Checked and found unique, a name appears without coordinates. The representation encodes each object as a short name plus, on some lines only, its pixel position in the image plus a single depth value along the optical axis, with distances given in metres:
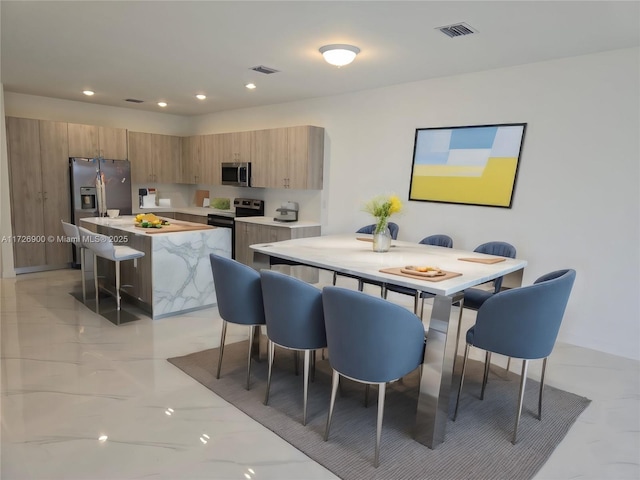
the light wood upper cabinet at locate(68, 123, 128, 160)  6.18
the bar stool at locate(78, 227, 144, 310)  4.04
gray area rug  2.14
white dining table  2.21
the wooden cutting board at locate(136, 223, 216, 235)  4.29
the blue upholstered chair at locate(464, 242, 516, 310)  3.20
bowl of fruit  4.51
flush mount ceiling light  3.44
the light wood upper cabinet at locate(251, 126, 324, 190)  5.65
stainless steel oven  6.52
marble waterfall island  4.16
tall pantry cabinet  5.72
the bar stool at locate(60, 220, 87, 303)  4.64
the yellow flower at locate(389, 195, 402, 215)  3.16
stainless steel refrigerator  6.08
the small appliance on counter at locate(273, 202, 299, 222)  6.09
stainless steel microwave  6.42
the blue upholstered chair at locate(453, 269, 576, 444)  2.28
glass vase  3.19
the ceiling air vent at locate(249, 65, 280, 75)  4.25
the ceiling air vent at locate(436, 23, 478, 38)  2.99
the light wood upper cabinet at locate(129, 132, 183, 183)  6.97
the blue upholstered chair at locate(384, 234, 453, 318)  4.00
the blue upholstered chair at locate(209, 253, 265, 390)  2.76
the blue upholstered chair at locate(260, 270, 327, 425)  2.38
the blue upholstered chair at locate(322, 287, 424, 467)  2.07
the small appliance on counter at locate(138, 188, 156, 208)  7.32
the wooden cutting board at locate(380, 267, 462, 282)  2.30
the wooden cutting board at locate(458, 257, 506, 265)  2.94
